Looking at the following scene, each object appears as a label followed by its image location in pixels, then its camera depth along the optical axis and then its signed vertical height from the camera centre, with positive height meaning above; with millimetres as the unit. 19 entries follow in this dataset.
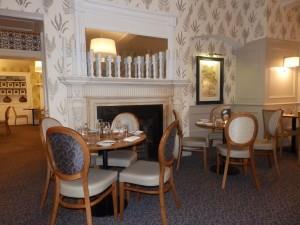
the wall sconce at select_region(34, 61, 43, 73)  7319 +1213
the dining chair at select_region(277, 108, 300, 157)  4091 -637
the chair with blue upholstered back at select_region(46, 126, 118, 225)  1768 -560
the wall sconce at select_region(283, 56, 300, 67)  4691 +829
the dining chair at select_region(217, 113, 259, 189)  2795 -459
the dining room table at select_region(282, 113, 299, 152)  4340 -522
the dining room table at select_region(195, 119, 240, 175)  3351 -393
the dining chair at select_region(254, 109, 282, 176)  3252 -557
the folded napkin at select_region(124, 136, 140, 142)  2334 -410
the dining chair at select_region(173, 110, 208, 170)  3535 -700
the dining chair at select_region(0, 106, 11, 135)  6664 -797
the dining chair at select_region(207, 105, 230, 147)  4075 -332
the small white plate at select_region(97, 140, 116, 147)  2155 -418
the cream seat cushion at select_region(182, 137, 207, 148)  3549 -672
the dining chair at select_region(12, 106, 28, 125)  9298 -618
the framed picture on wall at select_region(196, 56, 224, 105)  4609 +450
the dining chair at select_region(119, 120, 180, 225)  2014 -701
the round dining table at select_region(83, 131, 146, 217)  2133 -422
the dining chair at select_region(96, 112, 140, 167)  2730 -690
